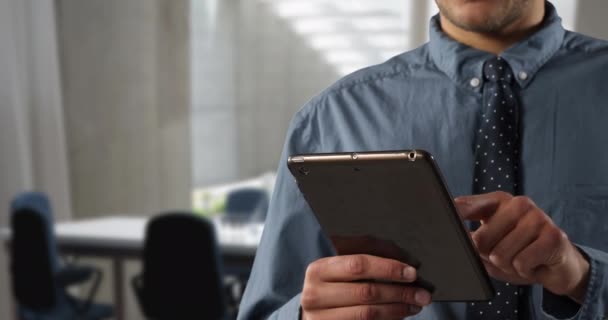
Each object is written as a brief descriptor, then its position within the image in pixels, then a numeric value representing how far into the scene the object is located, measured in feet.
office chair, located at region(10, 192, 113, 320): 10.41
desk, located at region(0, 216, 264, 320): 11.43
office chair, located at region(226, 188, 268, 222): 14.67
